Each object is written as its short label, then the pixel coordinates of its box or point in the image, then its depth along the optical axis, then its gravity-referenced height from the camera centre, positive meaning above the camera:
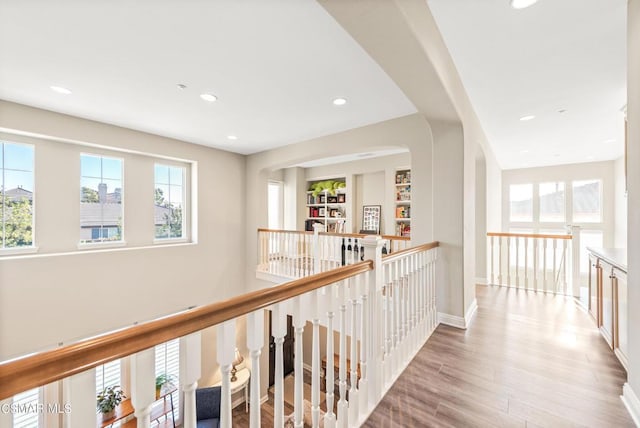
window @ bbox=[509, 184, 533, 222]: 6.84 +0.28
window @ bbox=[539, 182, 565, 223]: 6.47 +0.27
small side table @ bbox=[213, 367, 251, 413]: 4.15 -2.76
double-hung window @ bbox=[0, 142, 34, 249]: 3.15 +0.24
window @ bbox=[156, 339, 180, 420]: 3.89 -2.22
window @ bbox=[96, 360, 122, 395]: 3.47 -2.20
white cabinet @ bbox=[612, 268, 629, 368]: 2.04 -0.82
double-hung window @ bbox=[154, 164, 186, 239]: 4.55 +0.21
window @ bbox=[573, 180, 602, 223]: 6.09 +0.27
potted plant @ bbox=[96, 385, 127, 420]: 3.07 -2.22
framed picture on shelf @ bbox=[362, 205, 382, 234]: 6.20 -0.12
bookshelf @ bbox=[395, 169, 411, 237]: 5.82 +0.26
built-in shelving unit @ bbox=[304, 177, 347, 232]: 6.86 +0.18
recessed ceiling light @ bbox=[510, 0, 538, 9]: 1.66 +1.33
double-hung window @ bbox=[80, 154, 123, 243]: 3.74 +0.22
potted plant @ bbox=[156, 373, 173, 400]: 3.28 -2.16
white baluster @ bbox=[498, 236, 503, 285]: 4.59 -0.88
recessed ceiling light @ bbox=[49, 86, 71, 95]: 2.73 +1.31
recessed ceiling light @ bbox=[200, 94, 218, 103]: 2.95 +1.32
